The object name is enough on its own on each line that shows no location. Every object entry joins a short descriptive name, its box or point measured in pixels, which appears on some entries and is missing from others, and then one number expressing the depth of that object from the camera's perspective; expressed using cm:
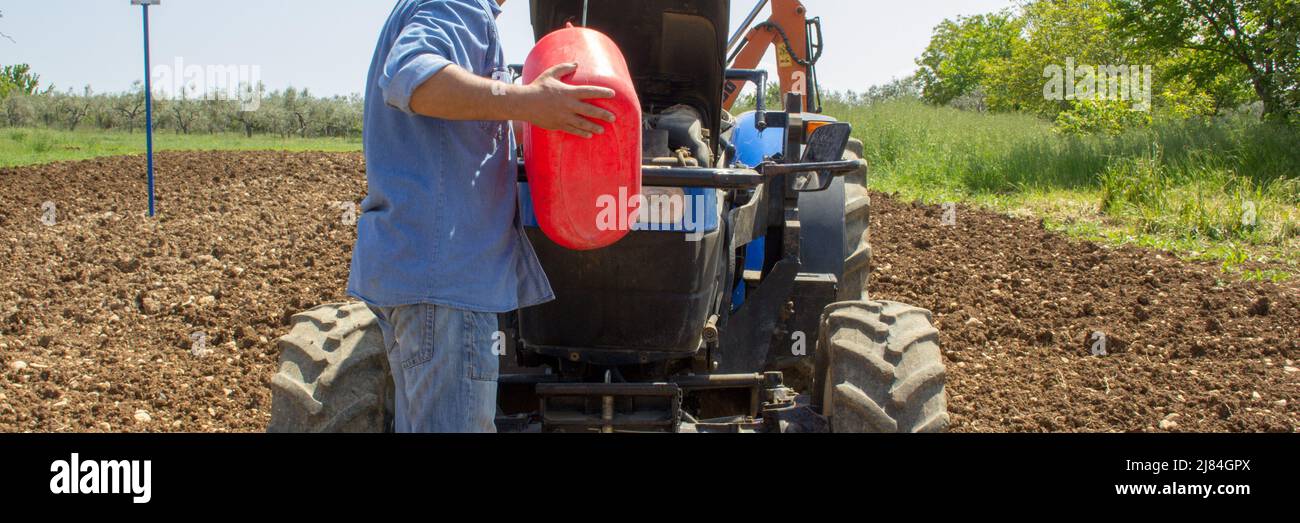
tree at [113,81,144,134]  3303
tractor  330
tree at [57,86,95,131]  3375
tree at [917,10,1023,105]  4862
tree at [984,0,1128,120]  2805
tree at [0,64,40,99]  3427
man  252
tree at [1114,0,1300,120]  1377
